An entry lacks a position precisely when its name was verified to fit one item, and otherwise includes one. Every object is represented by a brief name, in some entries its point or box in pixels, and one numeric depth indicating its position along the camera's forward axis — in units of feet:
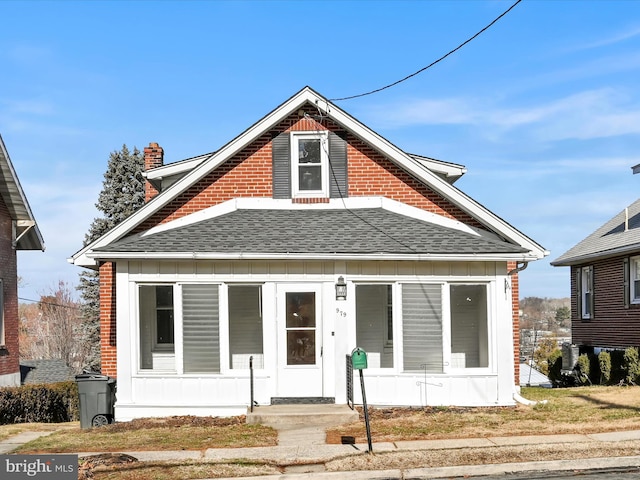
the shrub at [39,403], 65.92
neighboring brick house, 81.71
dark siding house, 84.58
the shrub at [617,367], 75.95
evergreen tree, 139.85
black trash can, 50.03
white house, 49.83
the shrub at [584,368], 81.61
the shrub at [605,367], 77.00
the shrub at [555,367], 87.99
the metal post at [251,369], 48.70
